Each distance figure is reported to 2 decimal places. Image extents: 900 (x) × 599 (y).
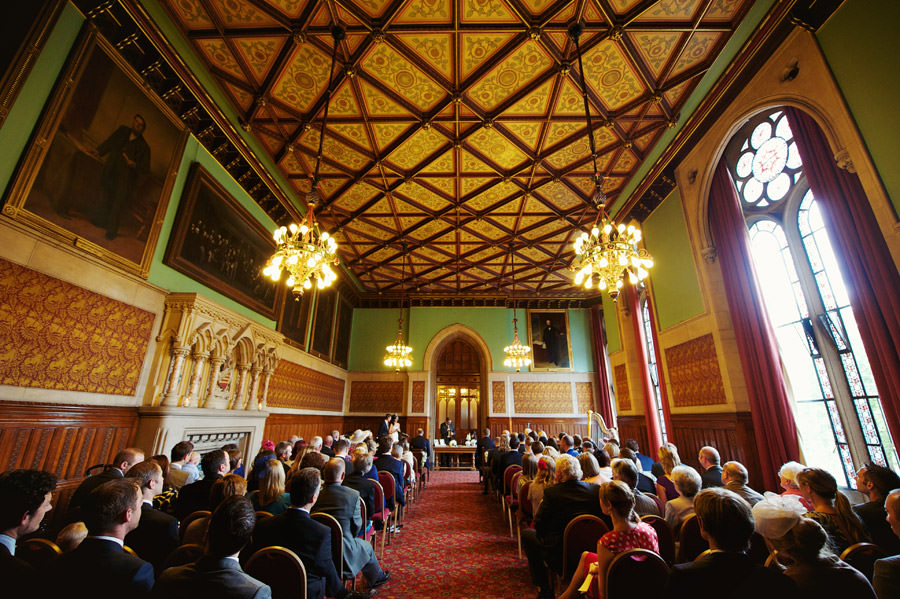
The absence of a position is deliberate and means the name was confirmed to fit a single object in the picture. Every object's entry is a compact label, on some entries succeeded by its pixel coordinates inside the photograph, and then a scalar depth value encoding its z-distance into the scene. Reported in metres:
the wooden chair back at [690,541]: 2.30
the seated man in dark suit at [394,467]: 5.16
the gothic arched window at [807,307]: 4.62
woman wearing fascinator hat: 1.31
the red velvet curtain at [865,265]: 3.33
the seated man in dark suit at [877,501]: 2.17
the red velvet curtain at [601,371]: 12.64
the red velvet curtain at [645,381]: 7.72
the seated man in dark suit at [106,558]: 1.33
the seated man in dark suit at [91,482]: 2.56
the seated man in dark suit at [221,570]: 1.31
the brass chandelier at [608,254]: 4.24
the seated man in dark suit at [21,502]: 1.54
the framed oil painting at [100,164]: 3.49
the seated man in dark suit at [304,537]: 2.15
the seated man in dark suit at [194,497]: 2.76
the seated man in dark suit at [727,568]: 1.33
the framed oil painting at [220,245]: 5.39
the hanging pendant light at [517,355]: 11.34
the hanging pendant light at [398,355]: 11.09
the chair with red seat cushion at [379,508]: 4.00
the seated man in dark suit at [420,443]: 9.50
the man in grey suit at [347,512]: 2.77
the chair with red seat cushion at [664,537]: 2.38
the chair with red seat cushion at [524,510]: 4.02
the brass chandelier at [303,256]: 4.26
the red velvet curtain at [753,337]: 4.63
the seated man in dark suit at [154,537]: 2.11
